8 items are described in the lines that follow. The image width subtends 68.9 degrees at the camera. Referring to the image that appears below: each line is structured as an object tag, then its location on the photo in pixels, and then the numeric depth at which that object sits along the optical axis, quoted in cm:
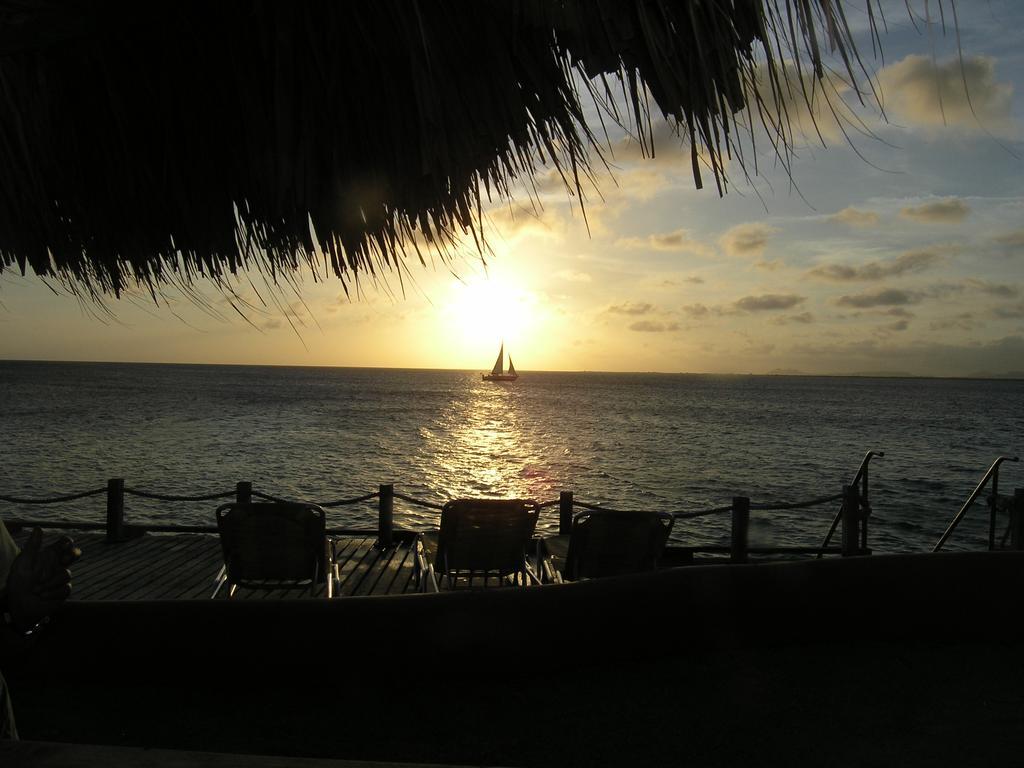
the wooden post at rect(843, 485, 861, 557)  814
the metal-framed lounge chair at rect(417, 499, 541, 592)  601
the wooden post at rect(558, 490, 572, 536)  886
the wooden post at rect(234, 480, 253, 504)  854
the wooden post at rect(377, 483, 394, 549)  854
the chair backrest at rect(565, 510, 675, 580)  587
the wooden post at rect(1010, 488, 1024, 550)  735
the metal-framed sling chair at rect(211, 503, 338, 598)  561
